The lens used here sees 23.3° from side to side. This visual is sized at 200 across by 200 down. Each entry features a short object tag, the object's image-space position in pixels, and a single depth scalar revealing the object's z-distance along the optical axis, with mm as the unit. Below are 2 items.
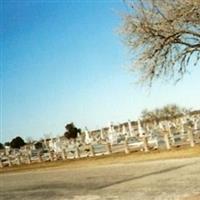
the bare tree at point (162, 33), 25688
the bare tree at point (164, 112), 129163
